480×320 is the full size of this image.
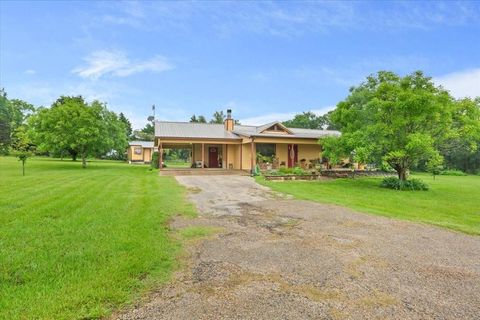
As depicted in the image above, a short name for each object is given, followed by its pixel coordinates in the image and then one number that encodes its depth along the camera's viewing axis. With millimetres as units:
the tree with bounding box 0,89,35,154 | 49472
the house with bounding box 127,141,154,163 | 42344
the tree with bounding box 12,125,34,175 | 17125
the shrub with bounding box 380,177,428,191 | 14492
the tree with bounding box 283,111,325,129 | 56331
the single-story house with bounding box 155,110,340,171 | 21062
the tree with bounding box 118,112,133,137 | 62056
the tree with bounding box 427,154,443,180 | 13367
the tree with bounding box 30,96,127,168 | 23781
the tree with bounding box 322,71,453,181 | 13242
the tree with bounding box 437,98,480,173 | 13633
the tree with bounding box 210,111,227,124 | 61062
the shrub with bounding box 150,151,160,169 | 26209
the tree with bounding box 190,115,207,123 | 61188
